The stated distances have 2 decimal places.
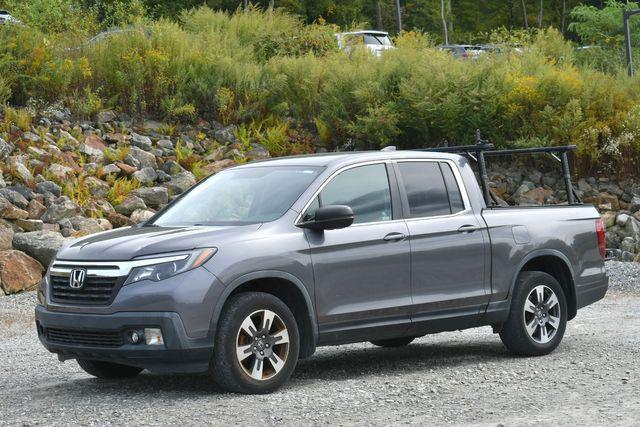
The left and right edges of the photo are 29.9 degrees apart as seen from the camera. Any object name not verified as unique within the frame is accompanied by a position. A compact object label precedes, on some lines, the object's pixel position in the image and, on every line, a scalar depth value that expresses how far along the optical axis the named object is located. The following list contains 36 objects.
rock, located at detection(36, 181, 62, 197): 18.03
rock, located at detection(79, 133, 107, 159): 19.66
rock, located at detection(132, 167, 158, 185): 19.44
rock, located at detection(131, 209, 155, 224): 18.22
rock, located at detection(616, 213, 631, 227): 21.48
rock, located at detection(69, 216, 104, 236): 17.27
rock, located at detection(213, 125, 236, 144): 21.55
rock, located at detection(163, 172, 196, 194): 19.45
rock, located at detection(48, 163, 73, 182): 18.45
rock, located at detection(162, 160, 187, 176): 20.03
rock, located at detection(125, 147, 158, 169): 19.80
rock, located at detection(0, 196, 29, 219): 17.11
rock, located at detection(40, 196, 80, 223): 17.41
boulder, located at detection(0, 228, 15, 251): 16.42
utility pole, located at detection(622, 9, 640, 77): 26.80
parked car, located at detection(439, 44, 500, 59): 24.31
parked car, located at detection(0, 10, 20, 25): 22.06
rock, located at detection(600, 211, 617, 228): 21.59
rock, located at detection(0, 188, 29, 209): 17.47
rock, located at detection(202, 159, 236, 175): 20.41
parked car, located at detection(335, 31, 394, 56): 25.70
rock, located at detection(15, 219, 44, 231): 17.14
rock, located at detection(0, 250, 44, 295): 15.64
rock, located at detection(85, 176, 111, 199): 18.59
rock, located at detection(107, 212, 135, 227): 18.03
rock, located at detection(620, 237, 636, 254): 20.66
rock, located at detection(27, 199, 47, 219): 17.50
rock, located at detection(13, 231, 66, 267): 16.09
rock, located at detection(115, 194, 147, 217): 18.39
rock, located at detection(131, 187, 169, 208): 18.91
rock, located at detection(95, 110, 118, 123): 20.91
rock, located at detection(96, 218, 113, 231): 17.61
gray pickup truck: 7.99
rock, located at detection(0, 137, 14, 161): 18.55
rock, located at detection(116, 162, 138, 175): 19.47
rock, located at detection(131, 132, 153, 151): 20.48
